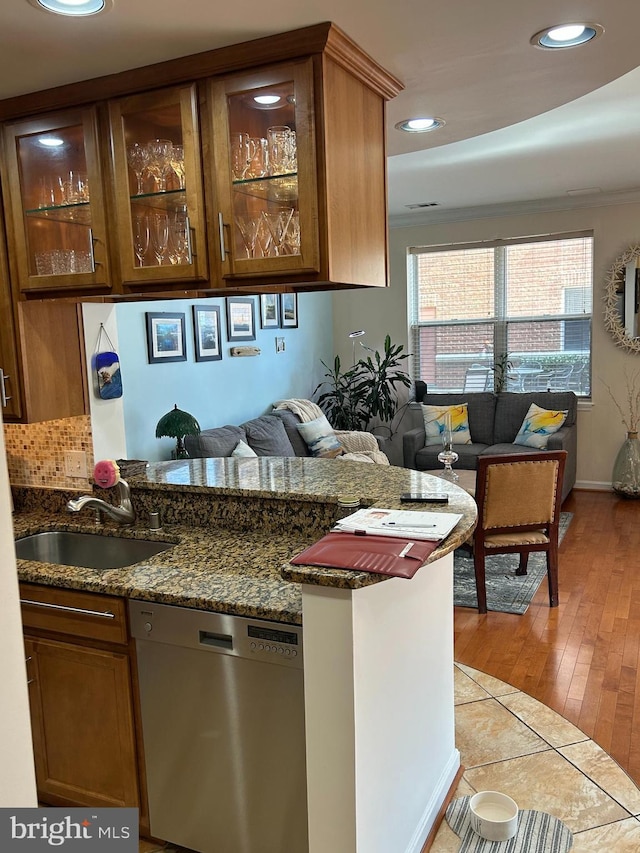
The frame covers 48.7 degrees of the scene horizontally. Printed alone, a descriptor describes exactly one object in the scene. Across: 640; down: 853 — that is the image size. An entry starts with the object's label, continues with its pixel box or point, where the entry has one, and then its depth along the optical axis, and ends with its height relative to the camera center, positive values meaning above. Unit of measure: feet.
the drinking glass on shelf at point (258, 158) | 6.88 +1.69
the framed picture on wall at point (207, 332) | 17.13 +0.04
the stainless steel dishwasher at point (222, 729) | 6.30 -3.67
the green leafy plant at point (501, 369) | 23.35 -1.50
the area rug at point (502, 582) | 13.62 -5.31
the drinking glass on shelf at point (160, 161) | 7.29 +1.79
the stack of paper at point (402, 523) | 6.43 -1.86
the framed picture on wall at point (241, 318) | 18.60 +0.38
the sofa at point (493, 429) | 21.12 -3.25
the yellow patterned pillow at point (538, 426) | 20.63 -3.04
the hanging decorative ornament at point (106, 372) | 9.37 -0.47
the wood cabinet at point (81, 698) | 7.09 -3.70
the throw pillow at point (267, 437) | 17.81 -2.68
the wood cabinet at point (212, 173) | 6.64 +1.64
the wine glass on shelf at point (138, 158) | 7.39 +1.85
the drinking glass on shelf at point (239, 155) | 6.93 +1.73
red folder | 5.64 -1.88
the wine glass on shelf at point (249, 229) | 7.02 +1.01
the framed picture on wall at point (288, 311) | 21.62 +0.61
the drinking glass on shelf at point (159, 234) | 7.43 +1.05
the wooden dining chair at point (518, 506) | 12.77 -3.35
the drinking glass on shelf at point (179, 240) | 7.27 +0.97
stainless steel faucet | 8.71 -2.11
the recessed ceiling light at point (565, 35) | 6.47 +2.64
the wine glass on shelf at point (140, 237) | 7.52 +1.05
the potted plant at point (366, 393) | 23.45 -2.15
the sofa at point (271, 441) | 15.70 -2.65
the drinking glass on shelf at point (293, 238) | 6.77 +0.89
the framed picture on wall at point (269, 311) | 20.25 +0.59
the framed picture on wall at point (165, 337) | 15.46 -0.06
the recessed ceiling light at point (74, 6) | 5.72 +2.69
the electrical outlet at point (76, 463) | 9.44 -1.66
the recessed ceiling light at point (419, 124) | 9.13 +2.62
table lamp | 14.51 -1.84
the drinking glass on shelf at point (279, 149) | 6.74 +1.74
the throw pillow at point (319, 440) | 19.66 -3.08
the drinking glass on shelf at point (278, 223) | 6.84 +1.04
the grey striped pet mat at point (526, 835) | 7.35 -5.41
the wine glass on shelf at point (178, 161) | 7.18 +1.76
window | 22.27 +0.34
